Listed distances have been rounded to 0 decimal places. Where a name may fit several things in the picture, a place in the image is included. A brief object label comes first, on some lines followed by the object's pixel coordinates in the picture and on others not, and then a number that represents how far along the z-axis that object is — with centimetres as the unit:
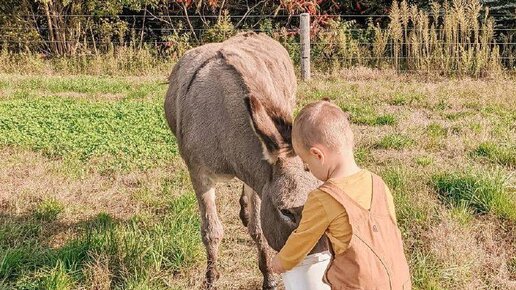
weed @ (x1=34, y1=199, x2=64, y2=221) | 444
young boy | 216
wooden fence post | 997
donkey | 261
